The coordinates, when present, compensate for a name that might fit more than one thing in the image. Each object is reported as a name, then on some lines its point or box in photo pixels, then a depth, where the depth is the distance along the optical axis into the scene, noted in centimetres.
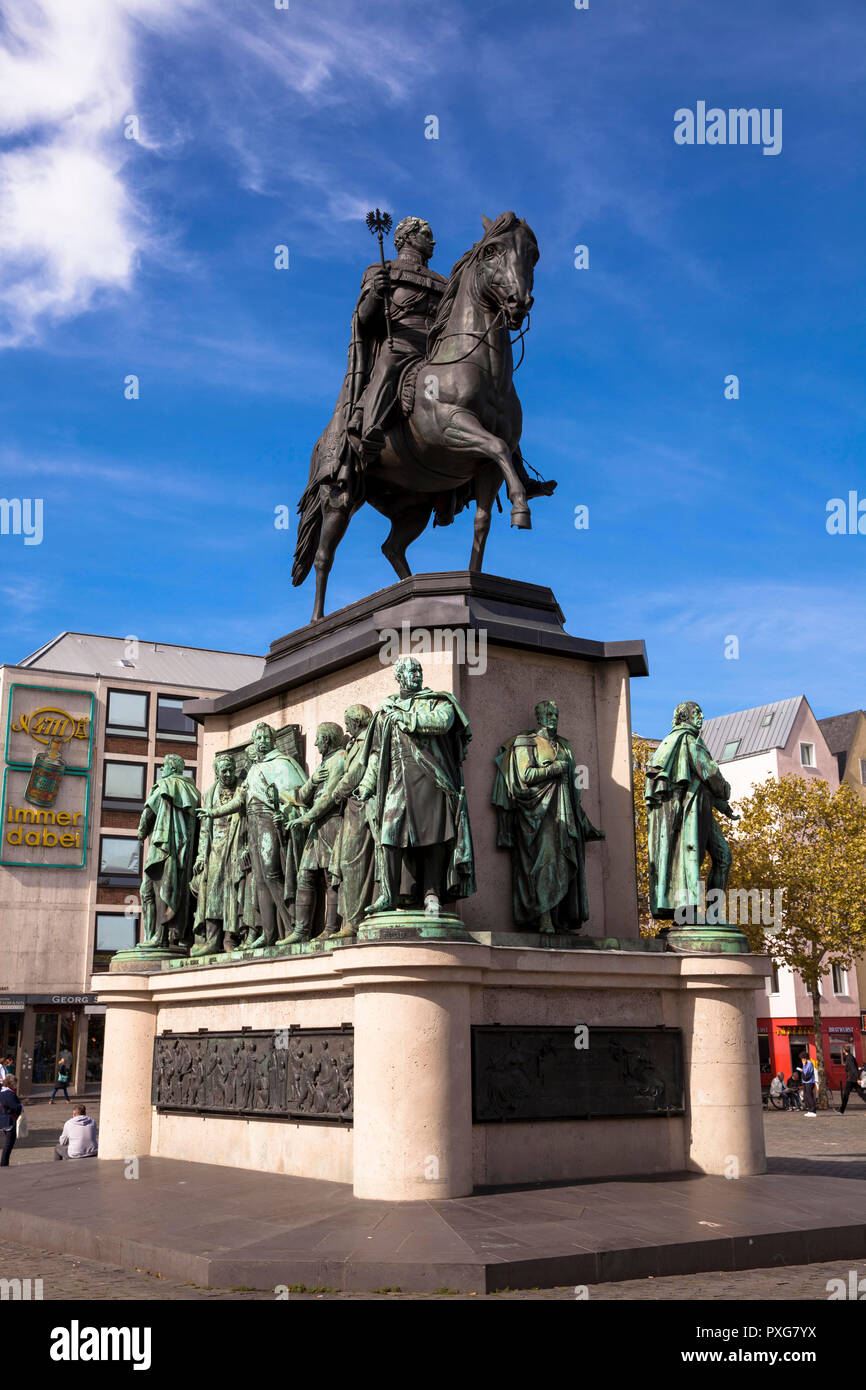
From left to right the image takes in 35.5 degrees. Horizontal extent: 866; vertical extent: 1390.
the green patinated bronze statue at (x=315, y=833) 1371
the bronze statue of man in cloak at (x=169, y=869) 1661
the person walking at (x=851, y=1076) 4131
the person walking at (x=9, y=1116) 2088
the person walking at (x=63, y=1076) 4681
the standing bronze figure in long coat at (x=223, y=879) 1535
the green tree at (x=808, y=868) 4391
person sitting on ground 1777
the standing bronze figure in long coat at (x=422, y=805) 1153
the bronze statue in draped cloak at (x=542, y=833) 1273
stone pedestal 1090
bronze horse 1456
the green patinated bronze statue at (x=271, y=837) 1471
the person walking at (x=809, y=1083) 4006
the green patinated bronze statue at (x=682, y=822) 1338
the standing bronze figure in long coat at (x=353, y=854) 1309
